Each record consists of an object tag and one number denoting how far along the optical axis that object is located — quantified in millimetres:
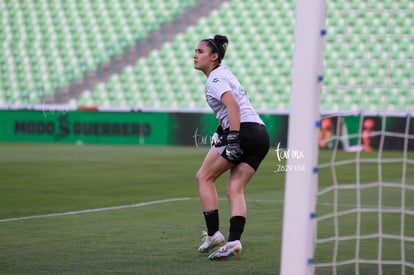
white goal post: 9461
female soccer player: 14914
